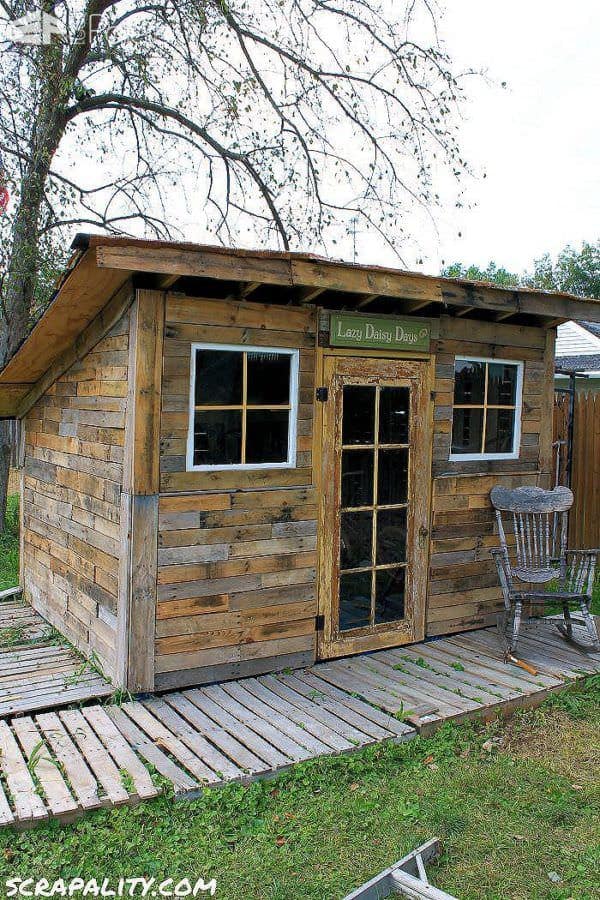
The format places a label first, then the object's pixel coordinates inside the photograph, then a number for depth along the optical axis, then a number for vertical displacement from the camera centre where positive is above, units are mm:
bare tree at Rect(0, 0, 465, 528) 9562 +4235
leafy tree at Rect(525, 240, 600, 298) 30906 +6915
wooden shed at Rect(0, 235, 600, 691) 4566 -130
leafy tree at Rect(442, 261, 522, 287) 37656 +8362
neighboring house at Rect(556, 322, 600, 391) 12090 +1778
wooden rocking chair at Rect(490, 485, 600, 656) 5586 -968
